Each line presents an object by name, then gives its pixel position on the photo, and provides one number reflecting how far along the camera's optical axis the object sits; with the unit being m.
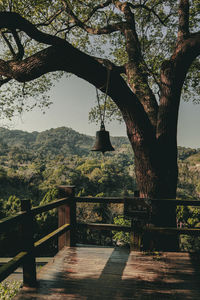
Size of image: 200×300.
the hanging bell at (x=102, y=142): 3.59
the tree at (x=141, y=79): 3.44
